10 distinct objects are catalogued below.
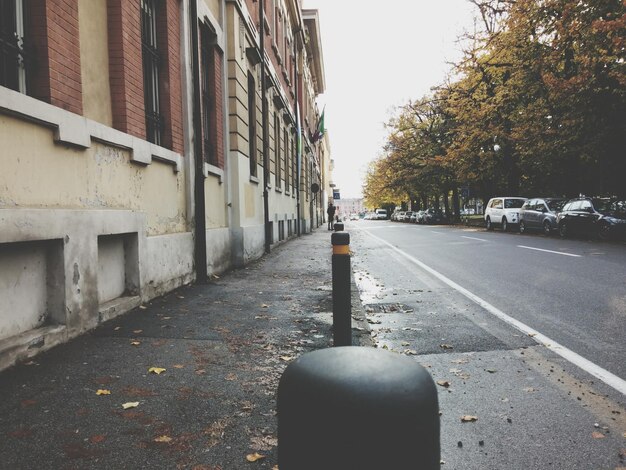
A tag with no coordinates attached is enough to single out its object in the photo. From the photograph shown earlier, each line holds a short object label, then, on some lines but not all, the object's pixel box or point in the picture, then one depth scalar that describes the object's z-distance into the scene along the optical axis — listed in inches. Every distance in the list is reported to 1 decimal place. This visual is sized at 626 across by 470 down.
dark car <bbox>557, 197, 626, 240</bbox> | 682.8
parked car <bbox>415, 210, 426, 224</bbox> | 2074.3
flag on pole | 1255.3
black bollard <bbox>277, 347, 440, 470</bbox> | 54.0
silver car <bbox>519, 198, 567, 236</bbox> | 862.5
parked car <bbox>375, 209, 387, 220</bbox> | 4185.0
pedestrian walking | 1250.6
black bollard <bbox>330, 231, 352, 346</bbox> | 156.6
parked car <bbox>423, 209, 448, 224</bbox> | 1930.4
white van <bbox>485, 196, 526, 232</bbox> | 1062.4
